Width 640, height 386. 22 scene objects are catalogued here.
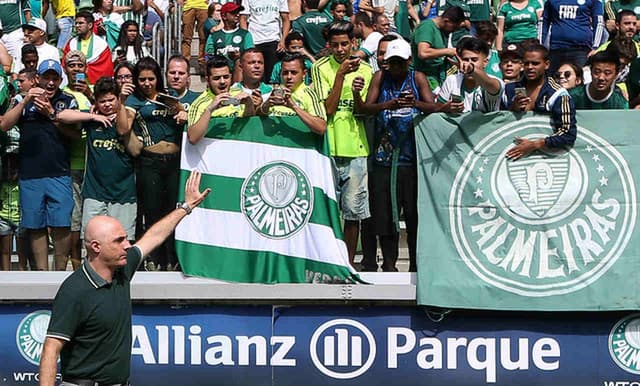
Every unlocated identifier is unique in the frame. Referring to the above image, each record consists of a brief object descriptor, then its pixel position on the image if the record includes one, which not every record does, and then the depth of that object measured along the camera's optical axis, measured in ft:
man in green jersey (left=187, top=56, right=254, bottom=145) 51.43
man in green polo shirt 36.98
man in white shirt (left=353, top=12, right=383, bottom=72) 70.24
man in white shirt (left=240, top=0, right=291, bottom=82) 80.71
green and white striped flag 51.60
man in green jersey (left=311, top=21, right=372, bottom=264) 53.03
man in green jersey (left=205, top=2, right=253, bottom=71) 77.34
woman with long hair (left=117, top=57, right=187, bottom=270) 53.94
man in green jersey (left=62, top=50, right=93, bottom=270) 55.49
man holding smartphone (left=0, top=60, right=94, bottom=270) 54.54
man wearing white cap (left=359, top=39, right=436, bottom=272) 52.72
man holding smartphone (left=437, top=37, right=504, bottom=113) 49.74
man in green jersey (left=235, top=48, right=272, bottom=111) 54.20
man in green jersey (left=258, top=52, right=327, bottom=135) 51.30
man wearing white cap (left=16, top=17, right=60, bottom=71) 77.55
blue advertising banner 50.43
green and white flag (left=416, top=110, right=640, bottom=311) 49.78
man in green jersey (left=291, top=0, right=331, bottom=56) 77.72
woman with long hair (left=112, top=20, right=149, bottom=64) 81.88
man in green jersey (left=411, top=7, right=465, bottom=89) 65.44
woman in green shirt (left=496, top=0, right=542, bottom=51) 78.16
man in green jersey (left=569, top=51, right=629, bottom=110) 51.73
